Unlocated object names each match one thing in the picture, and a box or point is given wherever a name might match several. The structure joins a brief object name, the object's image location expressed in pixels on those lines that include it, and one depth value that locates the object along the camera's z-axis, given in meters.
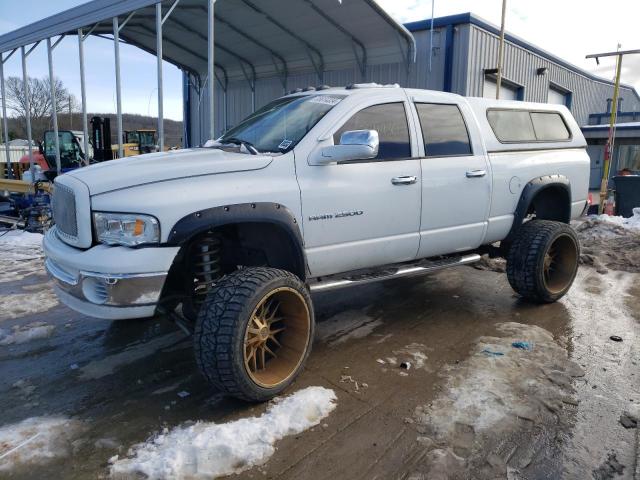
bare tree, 56.72
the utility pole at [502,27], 11.04
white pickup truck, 3.01
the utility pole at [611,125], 11.63
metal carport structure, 11.23
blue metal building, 13.03
